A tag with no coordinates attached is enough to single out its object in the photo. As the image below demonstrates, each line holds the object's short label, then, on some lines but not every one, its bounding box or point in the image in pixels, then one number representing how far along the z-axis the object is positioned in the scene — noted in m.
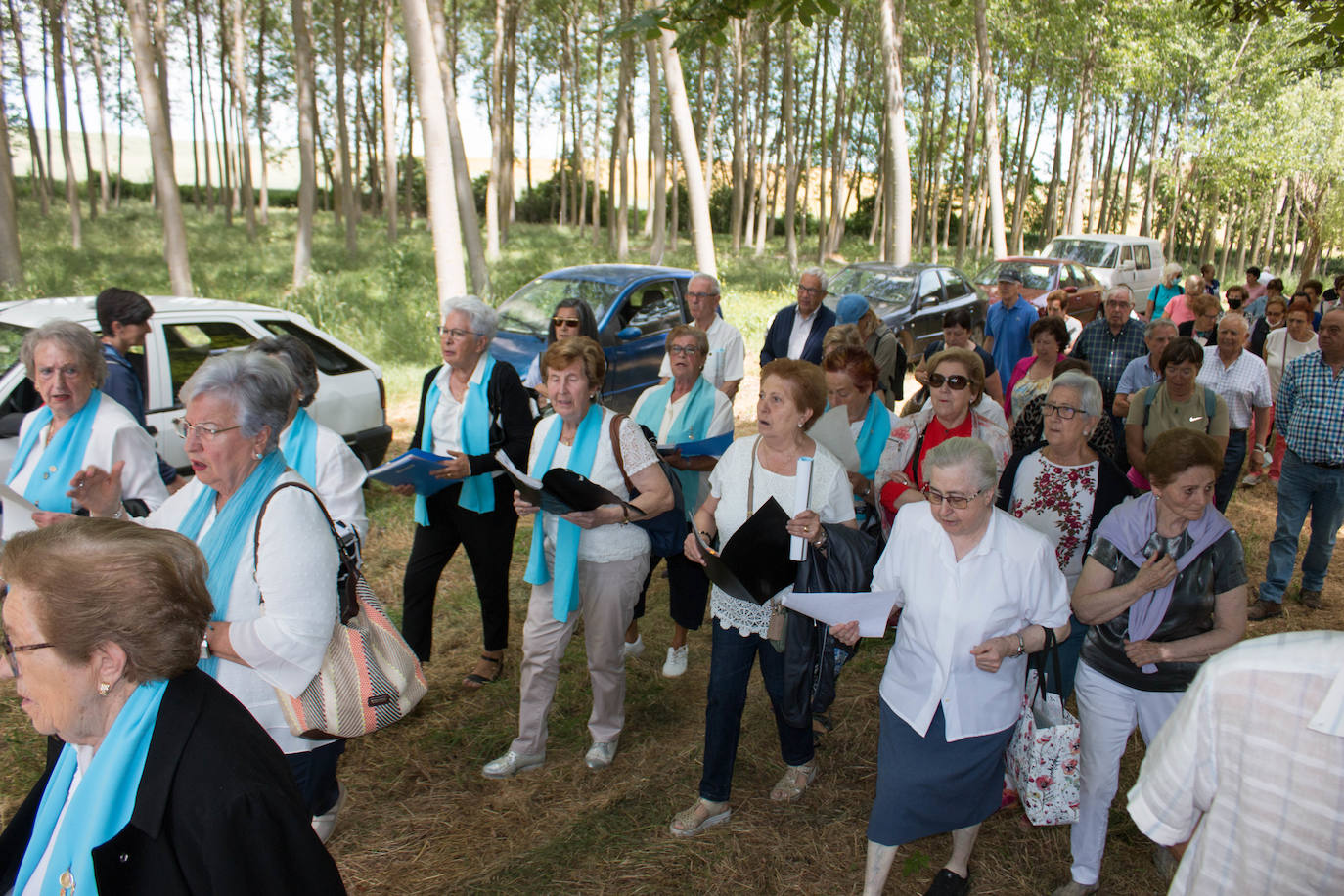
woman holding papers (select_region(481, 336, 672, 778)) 3.73
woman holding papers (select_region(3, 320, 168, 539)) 3.29
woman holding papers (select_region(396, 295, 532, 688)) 4.32
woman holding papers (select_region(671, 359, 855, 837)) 3.44
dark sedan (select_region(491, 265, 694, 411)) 10.13
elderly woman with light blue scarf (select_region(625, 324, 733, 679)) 4.91
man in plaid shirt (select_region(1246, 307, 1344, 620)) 5.40
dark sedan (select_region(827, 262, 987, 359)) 13.57
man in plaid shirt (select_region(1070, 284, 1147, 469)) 6.71
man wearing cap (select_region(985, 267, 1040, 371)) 8.21
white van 19.88
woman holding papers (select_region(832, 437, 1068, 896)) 2.83
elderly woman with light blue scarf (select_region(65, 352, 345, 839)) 2.31
